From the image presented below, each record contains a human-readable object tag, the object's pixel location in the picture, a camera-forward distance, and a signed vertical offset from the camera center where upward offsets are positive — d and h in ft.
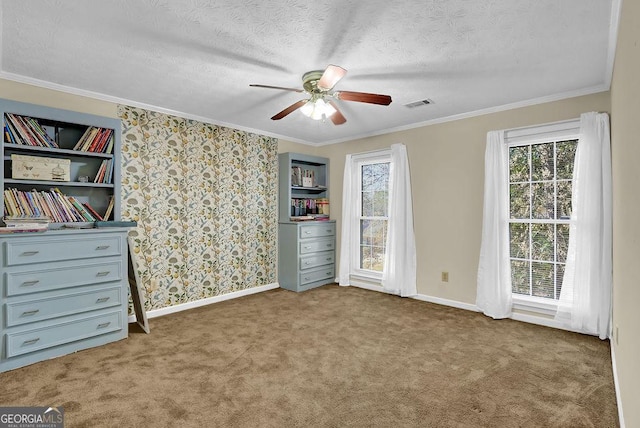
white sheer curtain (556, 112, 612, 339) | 9.55 -0.65
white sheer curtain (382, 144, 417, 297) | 14.28 -1.14
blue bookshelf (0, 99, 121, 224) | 8.89 +1.38
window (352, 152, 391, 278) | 15.96 -0.14
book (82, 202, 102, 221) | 10.27 -0.07
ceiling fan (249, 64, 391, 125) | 7.75 +2.86
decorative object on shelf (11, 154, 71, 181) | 8.95 +1.18
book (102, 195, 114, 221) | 10.51 -0.07
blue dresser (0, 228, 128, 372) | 8.04 -2.28
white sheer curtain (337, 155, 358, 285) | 16.58 -0.35
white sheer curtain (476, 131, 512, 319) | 11.68 -0.62
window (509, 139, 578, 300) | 10.95 -0.16
